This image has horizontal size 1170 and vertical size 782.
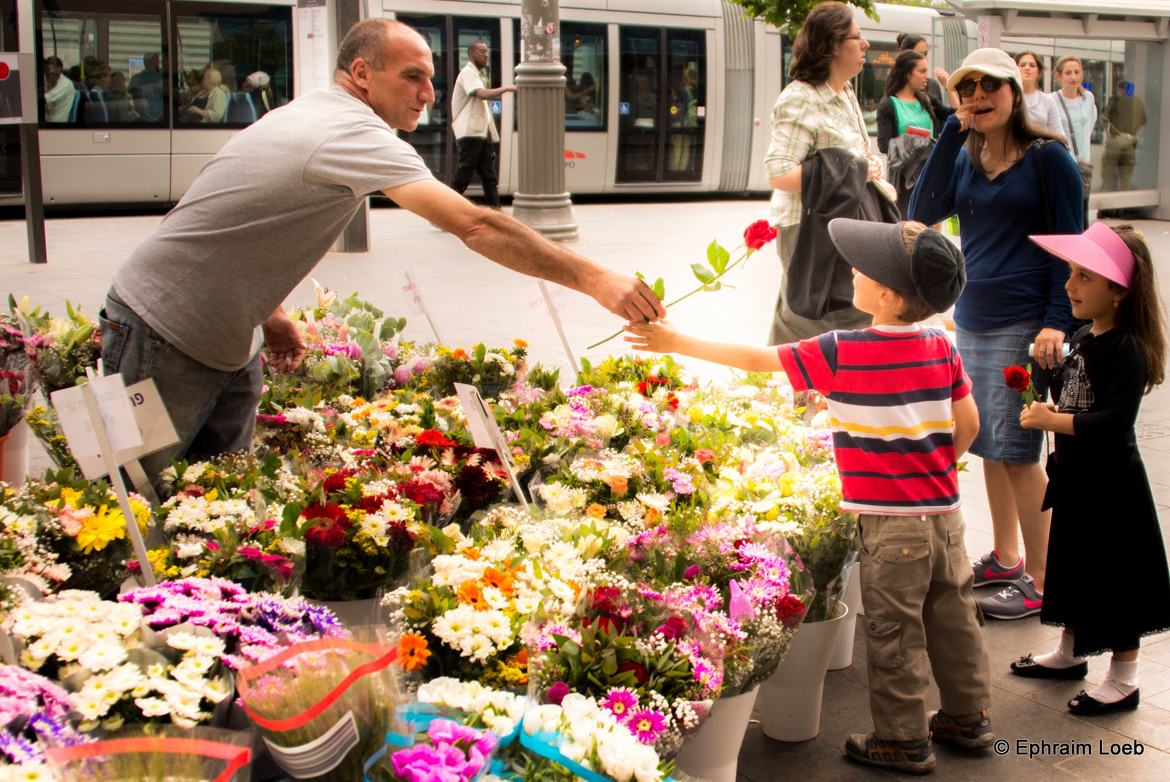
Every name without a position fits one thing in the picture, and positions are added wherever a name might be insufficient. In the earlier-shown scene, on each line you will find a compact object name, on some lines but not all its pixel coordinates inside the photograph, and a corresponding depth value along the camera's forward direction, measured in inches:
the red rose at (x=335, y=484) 120.9
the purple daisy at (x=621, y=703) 85.6
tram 576.4
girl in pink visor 136.2
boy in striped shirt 122.9
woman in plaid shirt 189.5
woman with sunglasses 160.1
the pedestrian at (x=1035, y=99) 405.1
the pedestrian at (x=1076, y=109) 476.7
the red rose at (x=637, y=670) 89.7
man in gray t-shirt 124.0
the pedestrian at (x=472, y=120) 557.0
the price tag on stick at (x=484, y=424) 121.8
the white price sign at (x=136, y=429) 102.5
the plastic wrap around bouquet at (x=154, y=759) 66.1
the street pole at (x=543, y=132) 499.8
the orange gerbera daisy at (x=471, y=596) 95.3
